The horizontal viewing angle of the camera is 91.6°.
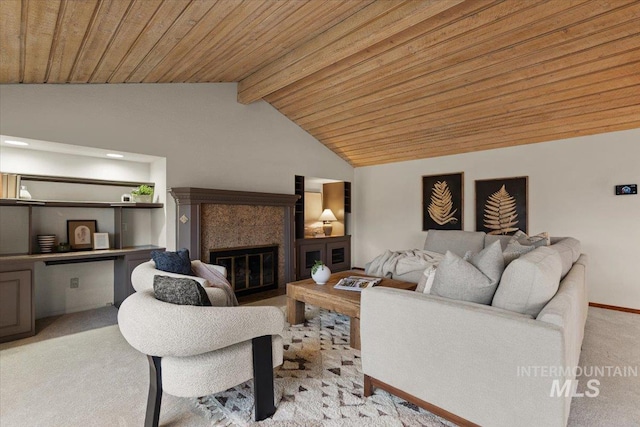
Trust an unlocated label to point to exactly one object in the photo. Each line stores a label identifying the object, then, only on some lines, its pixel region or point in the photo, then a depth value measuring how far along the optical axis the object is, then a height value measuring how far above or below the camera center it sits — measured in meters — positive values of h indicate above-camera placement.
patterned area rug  1.81 -1.21
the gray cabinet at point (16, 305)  2.96 -0.88
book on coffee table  3.09 -0.73
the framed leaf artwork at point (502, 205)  4.78 +0.10
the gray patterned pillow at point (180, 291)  1.72 -0.44
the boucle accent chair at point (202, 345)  1.53 -0.69
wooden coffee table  2.75 -0.82
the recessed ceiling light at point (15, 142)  3.33 +0.78
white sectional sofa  1.35 -0.71
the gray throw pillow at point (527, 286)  1.56 -0.39
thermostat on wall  3.91 +0.27
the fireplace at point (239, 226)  4.08 -0.19
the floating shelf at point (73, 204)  3.16 +0.12
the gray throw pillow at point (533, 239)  3.01 -0.31
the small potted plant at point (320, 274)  3.32 -0.65
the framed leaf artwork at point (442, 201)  5.43 +0.19
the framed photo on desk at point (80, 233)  3.83 -0.24
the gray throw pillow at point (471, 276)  1.77 -0.38
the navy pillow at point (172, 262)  2.68 -0.43
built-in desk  2.96 -0.75
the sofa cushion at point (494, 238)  4.25 -0.38
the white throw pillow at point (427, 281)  2.11 -0.49
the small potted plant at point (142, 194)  4.18 +0.27
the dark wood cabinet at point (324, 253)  5.73 -0.81
